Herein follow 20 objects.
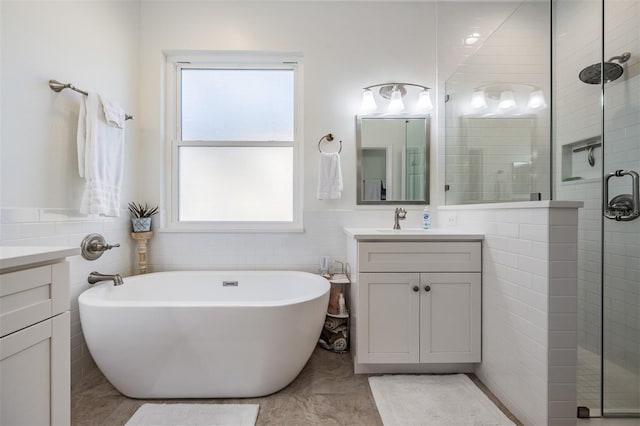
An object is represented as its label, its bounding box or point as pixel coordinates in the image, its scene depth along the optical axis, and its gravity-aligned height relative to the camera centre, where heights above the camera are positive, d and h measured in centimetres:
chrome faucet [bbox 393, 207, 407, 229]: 218 -3
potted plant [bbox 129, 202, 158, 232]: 221 -4
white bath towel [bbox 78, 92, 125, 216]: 169 +34
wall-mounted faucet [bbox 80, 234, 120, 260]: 178 -22
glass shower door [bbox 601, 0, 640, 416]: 154 -8
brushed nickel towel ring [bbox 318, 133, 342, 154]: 233 +58
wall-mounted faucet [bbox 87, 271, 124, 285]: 184 -41
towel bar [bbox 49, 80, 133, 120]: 156 +66
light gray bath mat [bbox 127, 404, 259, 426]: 141 -98
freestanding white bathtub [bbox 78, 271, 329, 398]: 143 -65
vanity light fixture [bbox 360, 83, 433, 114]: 230 +89
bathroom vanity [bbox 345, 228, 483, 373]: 176 -50
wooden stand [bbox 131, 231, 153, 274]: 222 -28
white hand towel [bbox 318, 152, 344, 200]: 227 +26
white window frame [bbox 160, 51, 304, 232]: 238 +70
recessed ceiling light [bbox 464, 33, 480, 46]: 223 +130
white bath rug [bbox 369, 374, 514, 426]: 144 -98
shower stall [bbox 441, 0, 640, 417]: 154 +46
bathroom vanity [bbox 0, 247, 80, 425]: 72 -33
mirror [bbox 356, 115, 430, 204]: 236 +42
